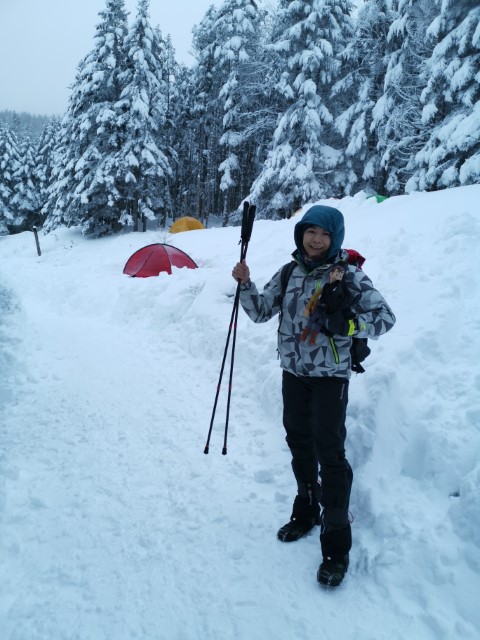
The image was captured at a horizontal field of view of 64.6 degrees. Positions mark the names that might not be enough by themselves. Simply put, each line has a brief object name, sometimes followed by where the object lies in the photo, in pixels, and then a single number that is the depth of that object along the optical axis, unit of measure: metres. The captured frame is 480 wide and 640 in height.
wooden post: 19.36
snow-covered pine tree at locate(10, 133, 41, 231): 35.41
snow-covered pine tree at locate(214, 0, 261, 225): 21.08
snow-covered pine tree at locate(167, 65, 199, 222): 28.66
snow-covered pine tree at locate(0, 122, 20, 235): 34.03
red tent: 10.74
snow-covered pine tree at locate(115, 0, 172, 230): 20.22
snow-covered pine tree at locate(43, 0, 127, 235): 20.05
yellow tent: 21.45
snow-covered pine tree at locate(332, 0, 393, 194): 17.19
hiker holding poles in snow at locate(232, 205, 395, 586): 2.35
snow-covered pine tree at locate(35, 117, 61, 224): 36.81
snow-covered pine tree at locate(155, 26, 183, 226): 27.27
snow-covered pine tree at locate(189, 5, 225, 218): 24.64
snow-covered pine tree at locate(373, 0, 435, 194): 14.91
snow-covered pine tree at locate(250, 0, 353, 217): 16.66
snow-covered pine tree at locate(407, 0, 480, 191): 10.59
